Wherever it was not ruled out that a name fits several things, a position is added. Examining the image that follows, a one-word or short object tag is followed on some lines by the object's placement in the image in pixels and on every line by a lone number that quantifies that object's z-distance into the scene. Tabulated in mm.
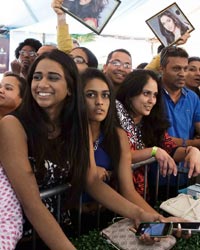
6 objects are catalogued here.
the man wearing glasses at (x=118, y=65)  2869
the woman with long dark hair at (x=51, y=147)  1380
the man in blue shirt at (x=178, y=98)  2811
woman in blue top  1826
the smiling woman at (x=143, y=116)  2135
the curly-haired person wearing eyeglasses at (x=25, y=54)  3270
